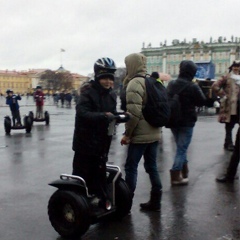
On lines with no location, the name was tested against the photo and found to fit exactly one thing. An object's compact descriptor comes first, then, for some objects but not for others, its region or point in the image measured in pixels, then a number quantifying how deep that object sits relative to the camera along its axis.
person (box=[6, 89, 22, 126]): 10.57
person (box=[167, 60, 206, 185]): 4.44
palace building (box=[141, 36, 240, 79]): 89.26
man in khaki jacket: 3.41
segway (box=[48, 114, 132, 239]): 3.00
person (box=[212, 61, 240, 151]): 5.73
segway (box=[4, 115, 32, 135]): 10.19
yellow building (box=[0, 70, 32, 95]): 129.91
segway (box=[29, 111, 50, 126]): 12.56
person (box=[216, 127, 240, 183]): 4.59
